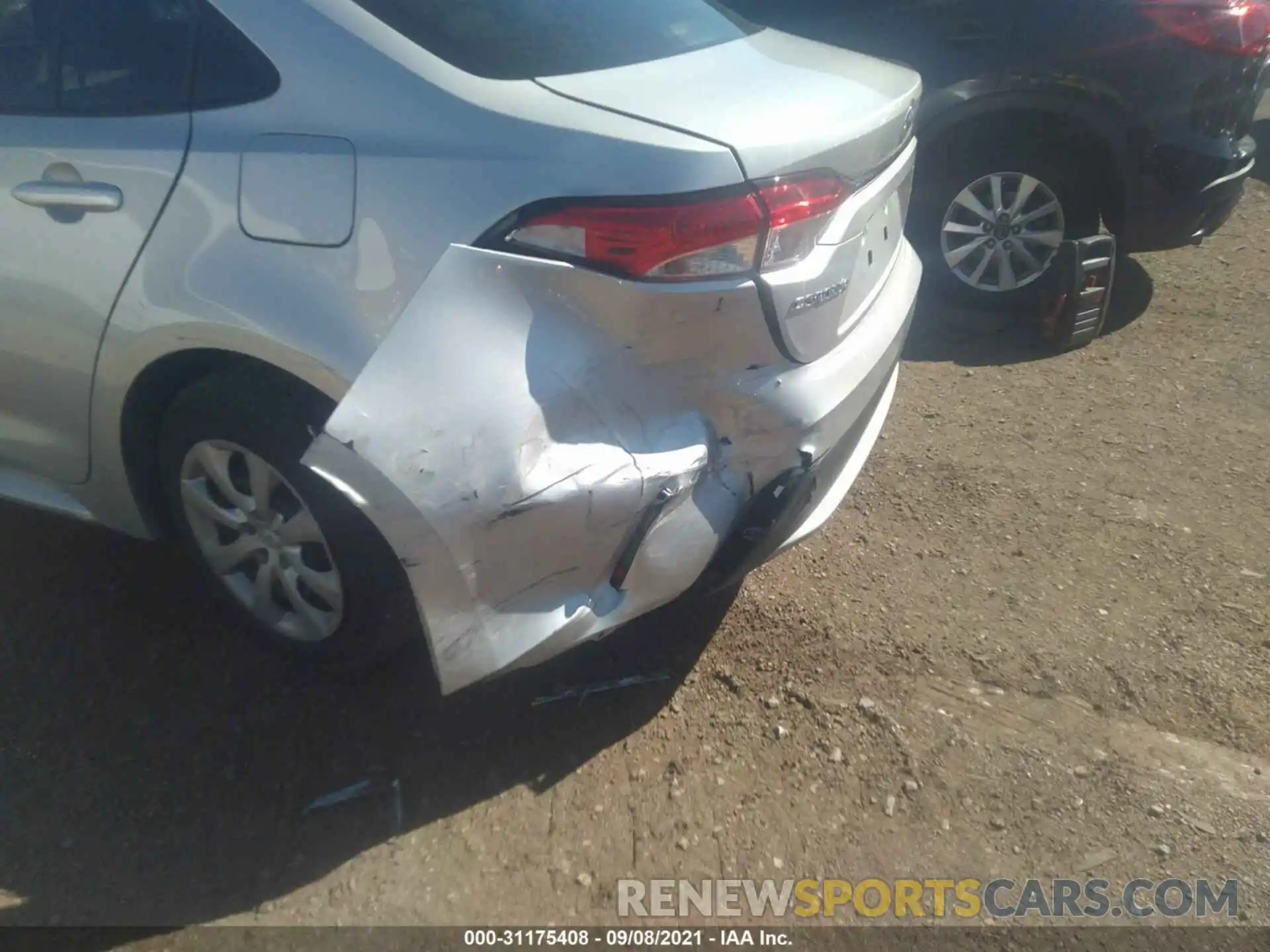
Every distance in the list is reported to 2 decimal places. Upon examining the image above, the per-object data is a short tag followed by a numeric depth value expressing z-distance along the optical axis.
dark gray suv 4.35
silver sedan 2.00
